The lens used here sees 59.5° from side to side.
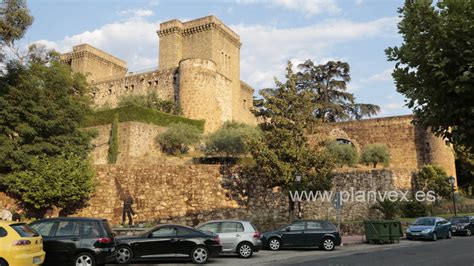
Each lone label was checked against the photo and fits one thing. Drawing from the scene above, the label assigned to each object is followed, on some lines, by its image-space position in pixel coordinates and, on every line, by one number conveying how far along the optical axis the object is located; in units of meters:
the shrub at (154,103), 44.06
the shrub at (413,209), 26.52
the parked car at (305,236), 16.09
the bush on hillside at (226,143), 33.97
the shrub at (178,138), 36.53
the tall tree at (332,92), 44.72
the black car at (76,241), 10.29
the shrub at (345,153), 37.53
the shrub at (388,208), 23.91
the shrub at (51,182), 22.75
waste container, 18.67
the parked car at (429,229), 19.77
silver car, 13.86
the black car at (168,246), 12.06
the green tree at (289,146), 22.69
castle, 45.16
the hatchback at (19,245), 8.54
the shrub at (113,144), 34.53
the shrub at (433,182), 31.88
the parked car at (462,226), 22.86
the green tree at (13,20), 19.38
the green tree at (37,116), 23.86
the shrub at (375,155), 38.53
